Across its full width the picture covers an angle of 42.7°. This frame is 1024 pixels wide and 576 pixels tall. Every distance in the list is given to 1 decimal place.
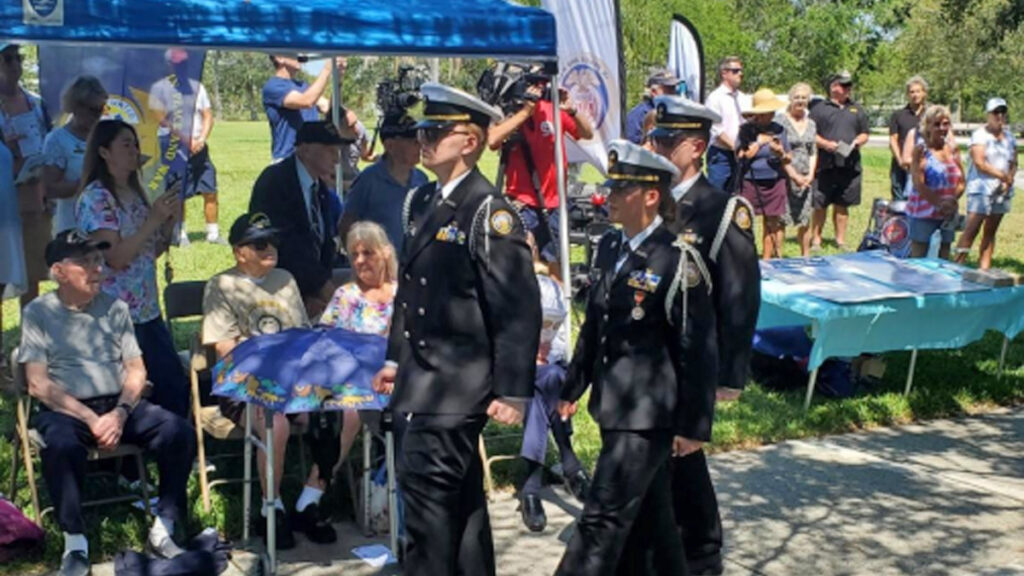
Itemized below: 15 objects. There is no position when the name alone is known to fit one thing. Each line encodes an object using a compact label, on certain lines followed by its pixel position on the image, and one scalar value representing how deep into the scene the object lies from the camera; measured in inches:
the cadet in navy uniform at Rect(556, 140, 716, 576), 181.0
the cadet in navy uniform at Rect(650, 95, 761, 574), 200.1
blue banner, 308.2
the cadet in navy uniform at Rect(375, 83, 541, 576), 178.9
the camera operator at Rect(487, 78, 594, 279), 344.8
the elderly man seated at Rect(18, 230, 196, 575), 221.0
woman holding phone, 250.3
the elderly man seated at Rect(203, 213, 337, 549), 244.5
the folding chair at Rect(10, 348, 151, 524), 226.5
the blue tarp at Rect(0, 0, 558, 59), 204.7
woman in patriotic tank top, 427.5
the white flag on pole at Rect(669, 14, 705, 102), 480.7
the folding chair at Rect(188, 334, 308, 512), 241.4
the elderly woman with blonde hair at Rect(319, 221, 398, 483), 243.6
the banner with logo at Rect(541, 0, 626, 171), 301.1
